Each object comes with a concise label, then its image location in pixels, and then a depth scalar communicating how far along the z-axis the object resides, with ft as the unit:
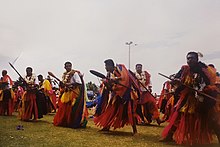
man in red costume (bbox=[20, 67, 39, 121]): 30.89
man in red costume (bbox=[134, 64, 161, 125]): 30.06
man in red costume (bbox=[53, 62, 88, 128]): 26.61
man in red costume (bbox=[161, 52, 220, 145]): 17.24
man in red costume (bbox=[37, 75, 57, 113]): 43.52
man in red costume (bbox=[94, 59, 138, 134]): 22.65
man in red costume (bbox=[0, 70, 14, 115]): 38.60
